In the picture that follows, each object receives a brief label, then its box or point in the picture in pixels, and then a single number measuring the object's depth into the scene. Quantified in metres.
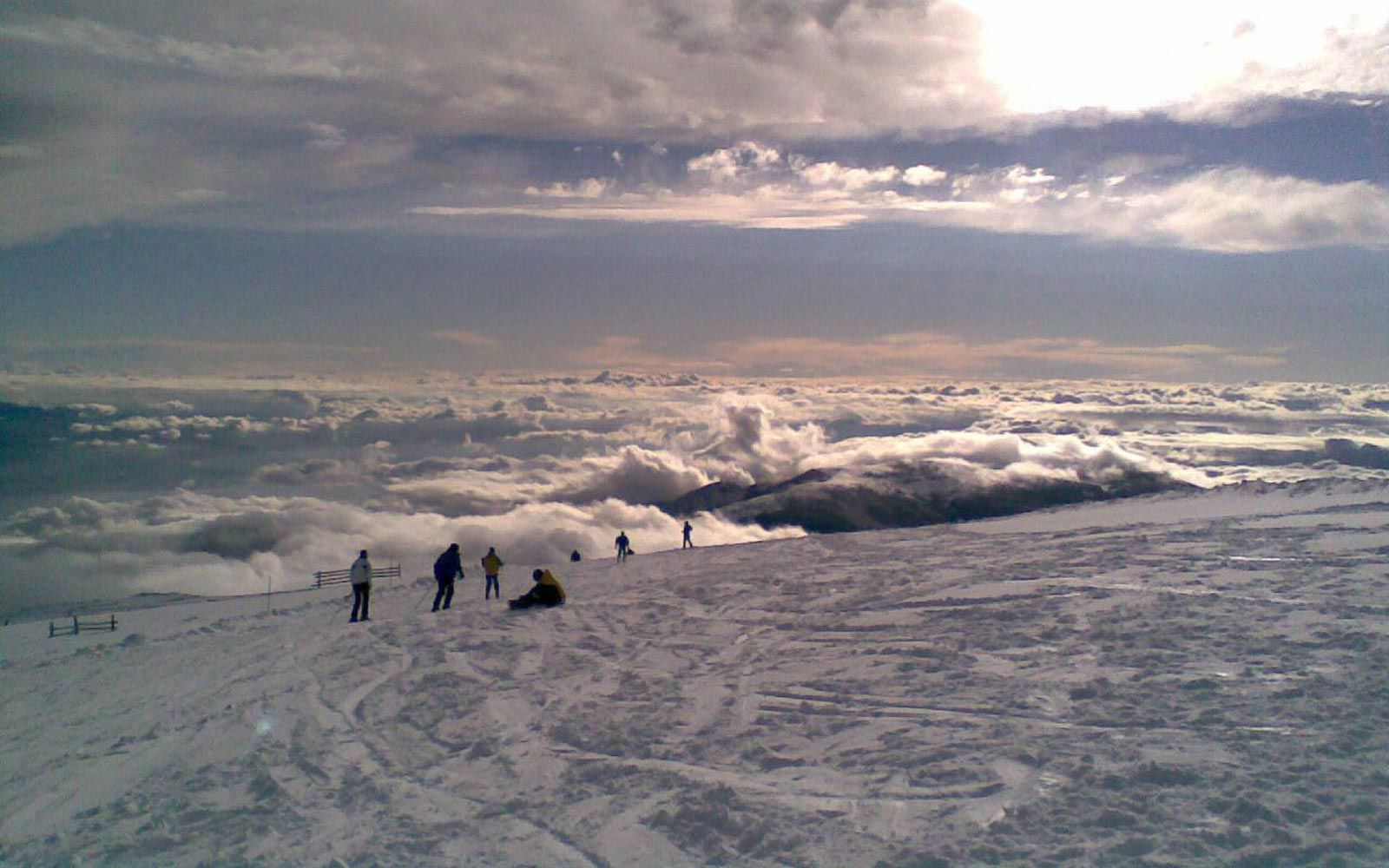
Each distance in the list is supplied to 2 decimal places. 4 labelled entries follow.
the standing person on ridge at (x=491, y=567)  25.28
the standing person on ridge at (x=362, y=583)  21.58
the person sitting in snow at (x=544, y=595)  21.52
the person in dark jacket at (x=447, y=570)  22.83
